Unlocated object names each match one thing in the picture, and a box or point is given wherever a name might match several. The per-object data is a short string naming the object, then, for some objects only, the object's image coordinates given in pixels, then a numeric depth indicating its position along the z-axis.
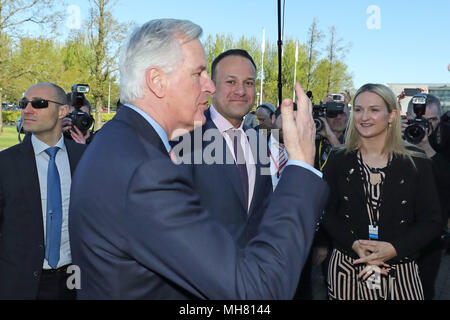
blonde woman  2.67
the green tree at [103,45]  27.69
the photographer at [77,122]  4.29
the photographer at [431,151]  3.03
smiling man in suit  2.11
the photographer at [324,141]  4.20
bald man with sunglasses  2.64
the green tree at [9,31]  23.28
